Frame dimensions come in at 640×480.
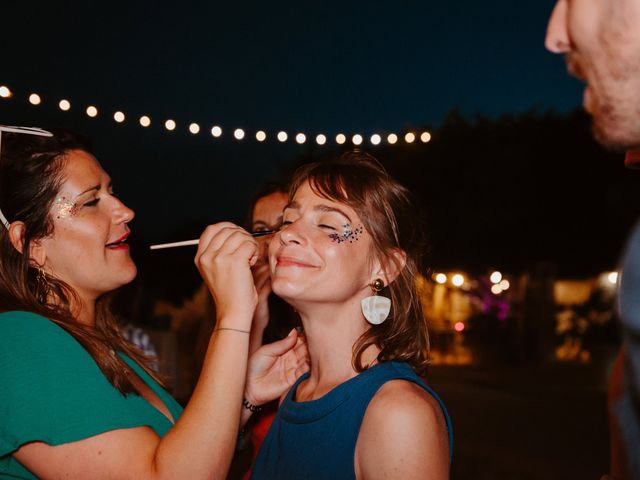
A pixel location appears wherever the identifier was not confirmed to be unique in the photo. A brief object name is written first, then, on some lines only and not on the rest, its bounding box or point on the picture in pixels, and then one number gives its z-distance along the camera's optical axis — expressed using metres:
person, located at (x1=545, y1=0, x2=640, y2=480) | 0.82
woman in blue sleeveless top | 1.95
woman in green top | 1.60
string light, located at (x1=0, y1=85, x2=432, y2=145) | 4.52
